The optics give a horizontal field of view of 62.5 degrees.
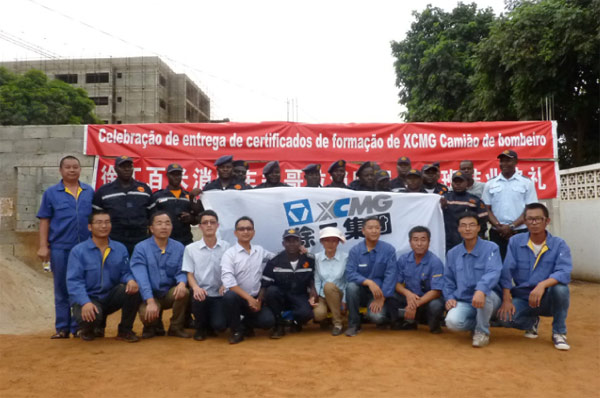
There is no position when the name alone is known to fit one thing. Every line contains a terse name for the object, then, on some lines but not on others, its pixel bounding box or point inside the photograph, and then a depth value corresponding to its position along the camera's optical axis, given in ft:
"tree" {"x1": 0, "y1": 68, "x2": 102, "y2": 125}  78.07
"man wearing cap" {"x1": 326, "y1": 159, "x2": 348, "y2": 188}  20.36
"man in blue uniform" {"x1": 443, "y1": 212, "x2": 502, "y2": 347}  14.02
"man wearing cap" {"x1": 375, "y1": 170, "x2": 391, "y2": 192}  19.49
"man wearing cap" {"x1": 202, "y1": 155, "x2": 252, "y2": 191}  18.95
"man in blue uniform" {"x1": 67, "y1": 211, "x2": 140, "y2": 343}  14.80
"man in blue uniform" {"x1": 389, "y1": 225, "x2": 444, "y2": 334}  15.40
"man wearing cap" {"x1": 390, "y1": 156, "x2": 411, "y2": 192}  20.51
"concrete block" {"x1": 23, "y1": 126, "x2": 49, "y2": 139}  25.79
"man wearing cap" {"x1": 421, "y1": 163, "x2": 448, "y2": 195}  19.39
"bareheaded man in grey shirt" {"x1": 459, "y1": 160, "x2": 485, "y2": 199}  19.89
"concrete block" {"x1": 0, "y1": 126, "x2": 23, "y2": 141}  25.81
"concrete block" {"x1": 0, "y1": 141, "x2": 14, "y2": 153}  25.79
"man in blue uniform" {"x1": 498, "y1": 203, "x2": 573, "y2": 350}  13.92
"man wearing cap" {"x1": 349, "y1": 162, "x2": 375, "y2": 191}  19.76
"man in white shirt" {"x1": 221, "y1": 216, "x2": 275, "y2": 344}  14.83
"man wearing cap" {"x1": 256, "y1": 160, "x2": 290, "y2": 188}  19.49
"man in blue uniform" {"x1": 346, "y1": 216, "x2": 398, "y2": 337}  15.60
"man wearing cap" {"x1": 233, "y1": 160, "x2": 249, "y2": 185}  19.97
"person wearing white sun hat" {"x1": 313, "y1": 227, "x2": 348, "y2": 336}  15.65
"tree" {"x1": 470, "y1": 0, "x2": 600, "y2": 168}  37.29
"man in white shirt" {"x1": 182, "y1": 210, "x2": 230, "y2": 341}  15.21
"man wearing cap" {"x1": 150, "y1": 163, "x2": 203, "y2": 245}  17.88
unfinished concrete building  130.41
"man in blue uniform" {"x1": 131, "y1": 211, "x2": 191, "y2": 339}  15.16
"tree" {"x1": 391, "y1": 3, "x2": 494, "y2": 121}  55.93
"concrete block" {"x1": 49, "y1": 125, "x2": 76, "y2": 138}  25.43
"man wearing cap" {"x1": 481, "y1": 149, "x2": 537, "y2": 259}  18.62
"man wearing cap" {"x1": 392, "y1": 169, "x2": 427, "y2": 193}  18.88
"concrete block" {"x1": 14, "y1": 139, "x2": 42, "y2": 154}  25.80
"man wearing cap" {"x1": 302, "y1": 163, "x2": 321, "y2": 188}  19.69
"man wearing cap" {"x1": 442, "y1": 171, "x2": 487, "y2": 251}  18.10
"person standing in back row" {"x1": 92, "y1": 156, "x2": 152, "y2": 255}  17.13
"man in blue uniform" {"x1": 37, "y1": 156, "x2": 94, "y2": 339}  16.08
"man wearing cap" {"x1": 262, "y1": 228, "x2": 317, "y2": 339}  15.69
